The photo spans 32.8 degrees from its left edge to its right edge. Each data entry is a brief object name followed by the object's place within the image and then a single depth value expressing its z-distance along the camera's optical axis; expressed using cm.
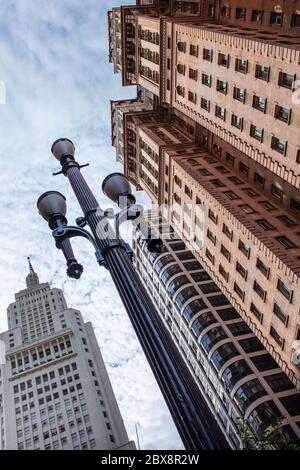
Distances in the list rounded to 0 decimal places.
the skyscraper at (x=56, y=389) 8625
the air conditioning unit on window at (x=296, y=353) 3481
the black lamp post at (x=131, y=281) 1056
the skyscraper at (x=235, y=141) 3444
